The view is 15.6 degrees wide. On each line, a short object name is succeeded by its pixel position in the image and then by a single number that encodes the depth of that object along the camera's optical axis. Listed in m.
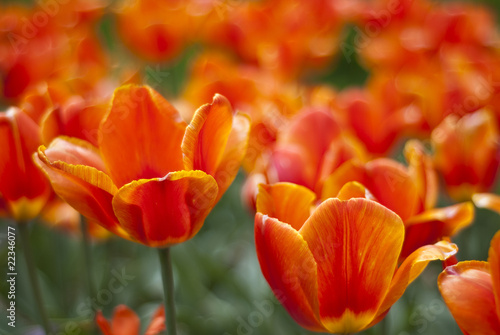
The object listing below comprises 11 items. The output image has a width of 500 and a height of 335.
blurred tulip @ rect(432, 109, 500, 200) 0.88
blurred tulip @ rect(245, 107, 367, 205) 0.81
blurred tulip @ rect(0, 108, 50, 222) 0.80
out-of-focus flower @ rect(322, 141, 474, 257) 0.76
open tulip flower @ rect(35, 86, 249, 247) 0.73
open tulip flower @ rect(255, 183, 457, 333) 0.72
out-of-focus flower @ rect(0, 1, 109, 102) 1.02
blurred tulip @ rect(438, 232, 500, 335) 0.71
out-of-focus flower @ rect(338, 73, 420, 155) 0.94
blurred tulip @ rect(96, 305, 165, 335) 0.78
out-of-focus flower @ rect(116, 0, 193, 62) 1.44
